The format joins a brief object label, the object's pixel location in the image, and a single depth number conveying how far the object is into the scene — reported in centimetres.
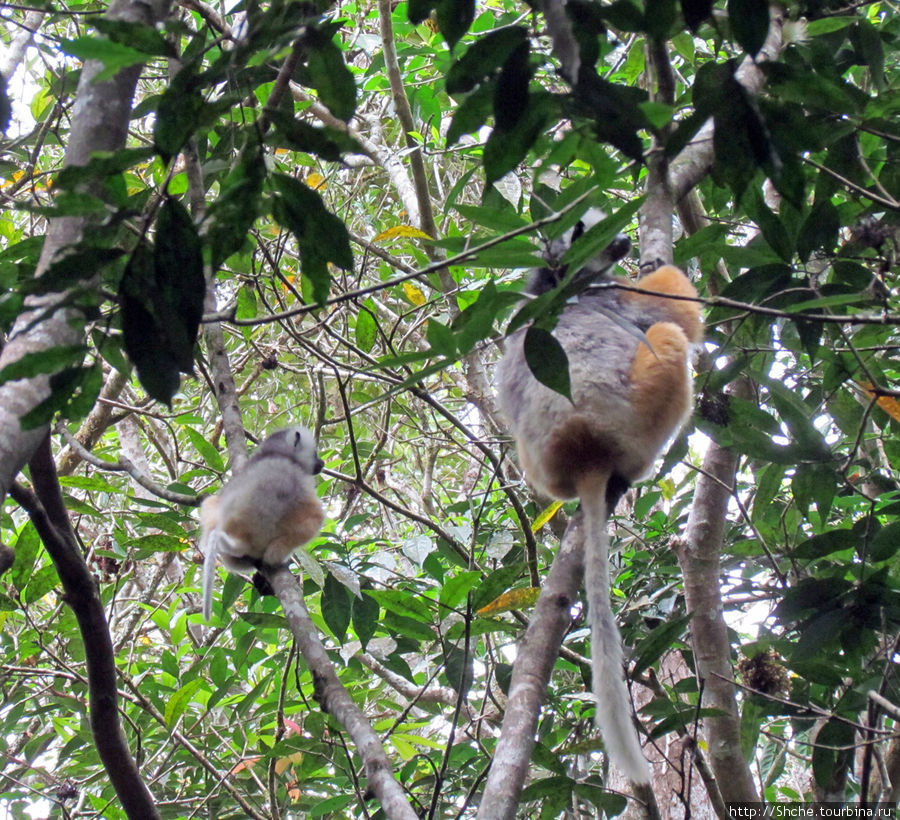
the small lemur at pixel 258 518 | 748
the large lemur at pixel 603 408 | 613
